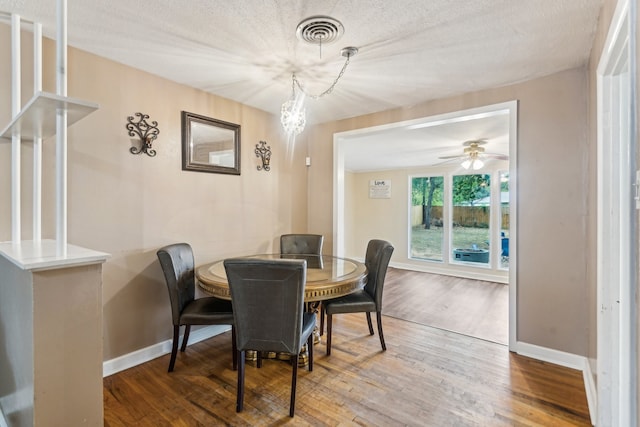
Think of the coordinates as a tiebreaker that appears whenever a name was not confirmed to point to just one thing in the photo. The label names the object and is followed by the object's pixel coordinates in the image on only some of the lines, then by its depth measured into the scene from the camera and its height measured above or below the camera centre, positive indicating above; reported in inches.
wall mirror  108.3 +25.8
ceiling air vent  70.0 +44.4
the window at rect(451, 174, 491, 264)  219.5 -4.1
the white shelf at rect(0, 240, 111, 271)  40.6 -6.7
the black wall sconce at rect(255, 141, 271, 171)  134.0 +26.3
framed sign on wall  268.4 +21.6
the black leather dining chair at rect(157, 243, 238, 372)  86.4 -28.5
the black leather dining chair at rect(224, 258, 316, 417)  67.7 -21.9
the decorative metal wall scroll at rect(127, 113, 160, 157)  94.4 +25.6
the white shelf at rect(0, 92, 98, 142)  41.6 +15.5
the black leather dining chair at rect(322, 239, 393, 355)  98.7 -29.2
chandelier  70.9 +44.4
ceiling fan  169.6 +36.4
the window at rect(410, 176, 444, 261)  242.1 -4.5
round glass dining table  78.2 -18.6
